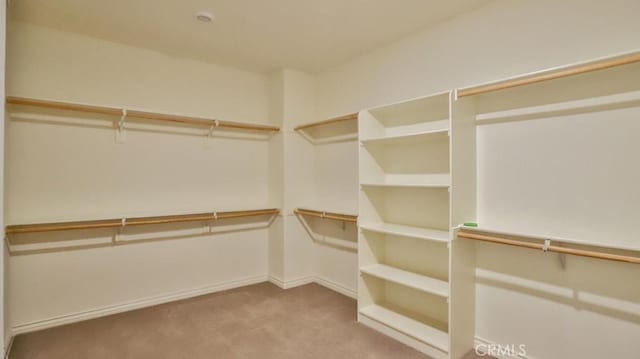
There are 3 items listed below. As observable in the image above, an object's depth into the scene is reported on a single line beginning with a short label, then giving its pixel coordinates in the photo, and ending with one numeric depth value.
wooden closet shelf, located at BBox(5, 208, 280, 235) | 2.53
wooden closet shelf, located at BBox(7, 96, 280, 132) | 2.56
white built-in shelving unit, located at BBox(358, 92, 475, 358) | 2.30
